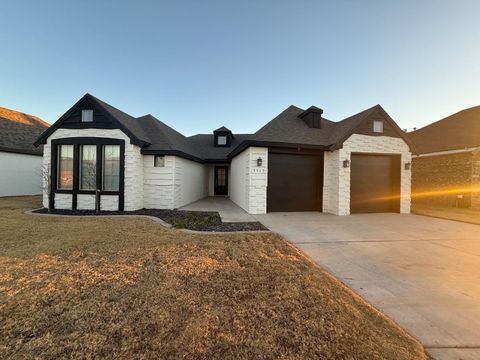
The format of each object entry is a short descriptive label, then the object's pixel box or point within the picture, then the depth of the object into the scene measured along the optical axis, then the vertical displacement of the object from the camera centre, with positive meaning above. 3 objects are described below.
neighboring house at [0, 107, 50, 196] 13.84 +1.24
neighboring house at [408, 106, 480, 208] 12.05 +1.34
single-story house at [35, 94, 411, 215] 9.05 +0.72
